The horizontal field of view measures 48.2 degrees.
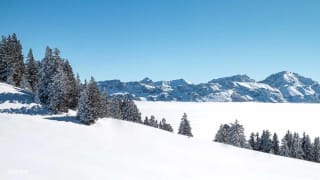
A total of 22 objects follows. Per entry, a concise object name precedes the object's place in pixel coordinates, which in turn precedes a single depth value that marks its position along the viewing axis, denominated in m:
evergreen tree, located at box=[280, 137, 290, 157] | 99.79
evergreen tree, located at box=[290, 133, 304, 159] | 102.25
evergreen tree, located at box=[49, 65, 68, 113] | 64.00
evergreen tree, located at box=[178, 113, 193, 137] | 106.54
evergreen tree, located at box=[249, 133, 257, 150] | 110.62
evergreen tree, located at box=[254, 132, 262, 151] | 109.12
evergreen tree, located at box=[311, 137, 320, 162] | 103.25
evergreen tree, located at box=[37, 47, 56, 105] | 67.81
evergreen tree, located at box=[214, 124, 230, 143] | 99.04
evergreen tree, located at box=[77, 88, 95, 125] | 60.28
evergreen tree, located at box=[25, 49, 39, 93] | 86.43
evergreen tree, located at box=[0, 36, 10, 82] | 78.25
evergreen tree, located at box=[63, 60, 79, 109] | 68.75
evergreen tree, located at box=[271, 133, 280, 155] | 105.31
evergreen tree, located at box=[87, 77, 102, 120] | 61.38
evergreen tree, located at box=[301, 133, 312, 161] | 106.09
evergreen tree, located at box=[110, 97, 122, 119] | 100.82
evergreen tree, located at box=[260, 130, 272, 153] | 106.19
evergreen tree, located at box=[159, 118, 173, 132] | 116.25
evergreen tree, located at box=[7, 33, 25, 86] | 80.36
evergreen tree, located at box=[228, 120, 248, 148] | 96.62
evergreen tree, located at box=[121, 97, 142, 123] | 114.12
